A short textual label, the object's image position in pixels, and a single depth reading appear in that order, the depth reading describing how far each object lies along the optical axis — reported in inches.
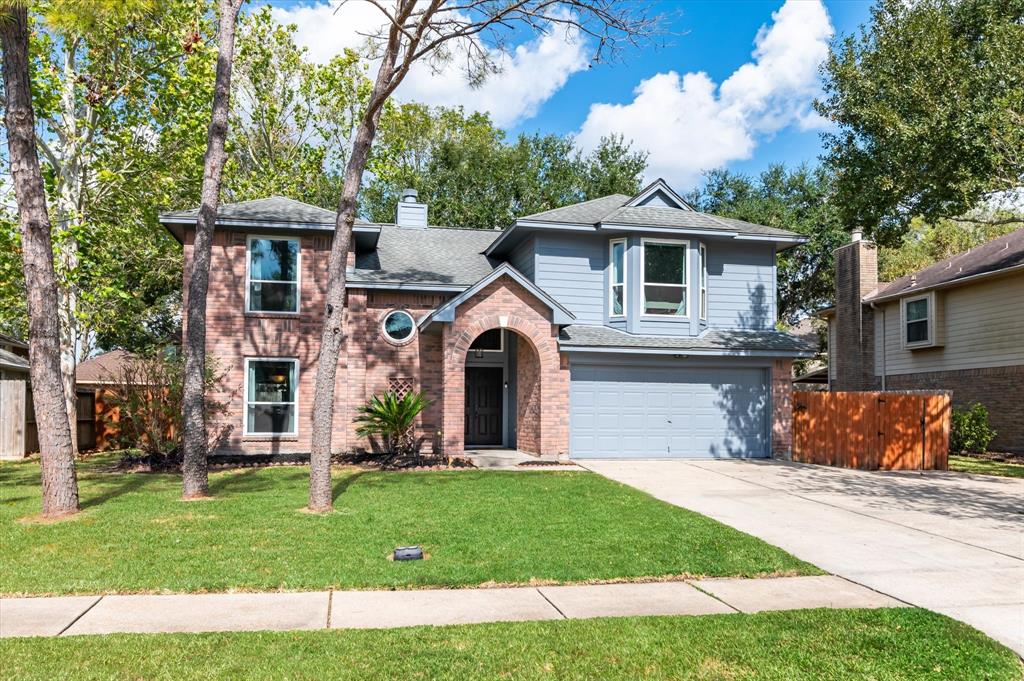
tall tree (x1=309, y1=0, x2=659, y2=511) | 392.8
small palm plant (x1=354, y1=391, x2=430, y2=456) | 613.3
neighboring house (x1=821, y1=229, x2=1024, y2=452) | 783.7
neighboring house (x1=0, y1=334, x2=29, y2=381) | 843.1
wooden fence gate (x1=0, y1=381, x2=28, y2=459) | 721.0
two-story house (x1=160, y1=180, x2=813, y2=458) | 646.5
